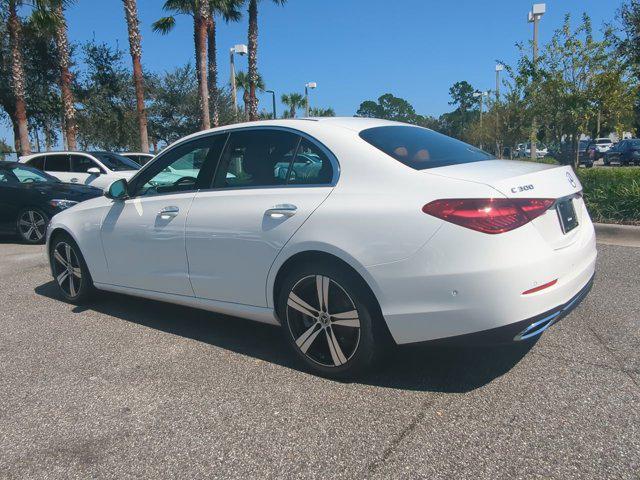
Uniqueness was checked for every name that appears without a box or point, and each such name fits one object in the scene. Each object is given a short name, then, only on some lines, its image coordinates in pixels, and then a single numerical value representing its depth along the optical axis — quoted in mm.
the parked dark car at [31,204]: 8930
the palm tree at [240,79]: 45656
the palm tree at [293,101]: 71062
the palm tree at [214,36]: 22231
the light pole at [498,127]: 17000
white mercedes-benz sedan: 2779
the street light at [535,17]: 16516
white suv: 12125
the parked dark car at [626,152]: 27031
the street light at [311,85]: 35594
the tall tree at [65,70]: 17406
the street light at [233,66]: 22120
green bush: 8148
